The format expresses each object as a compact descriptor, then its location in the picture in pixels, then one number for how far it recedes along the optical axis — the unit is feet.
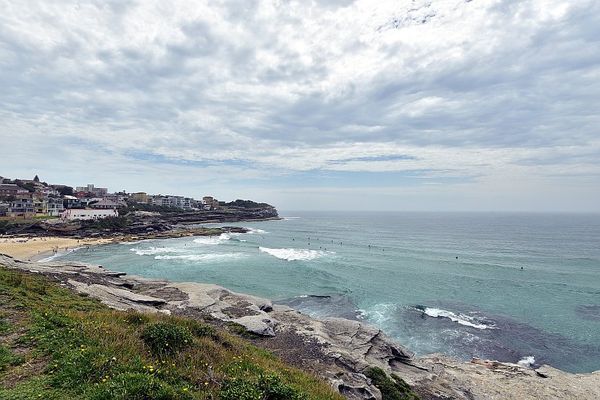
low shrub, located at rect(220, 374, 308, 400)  24.20
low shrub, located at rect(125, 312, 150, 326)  36.98
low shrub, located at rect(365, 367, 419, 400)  46.65
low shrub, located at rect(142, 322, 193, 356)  30.19
